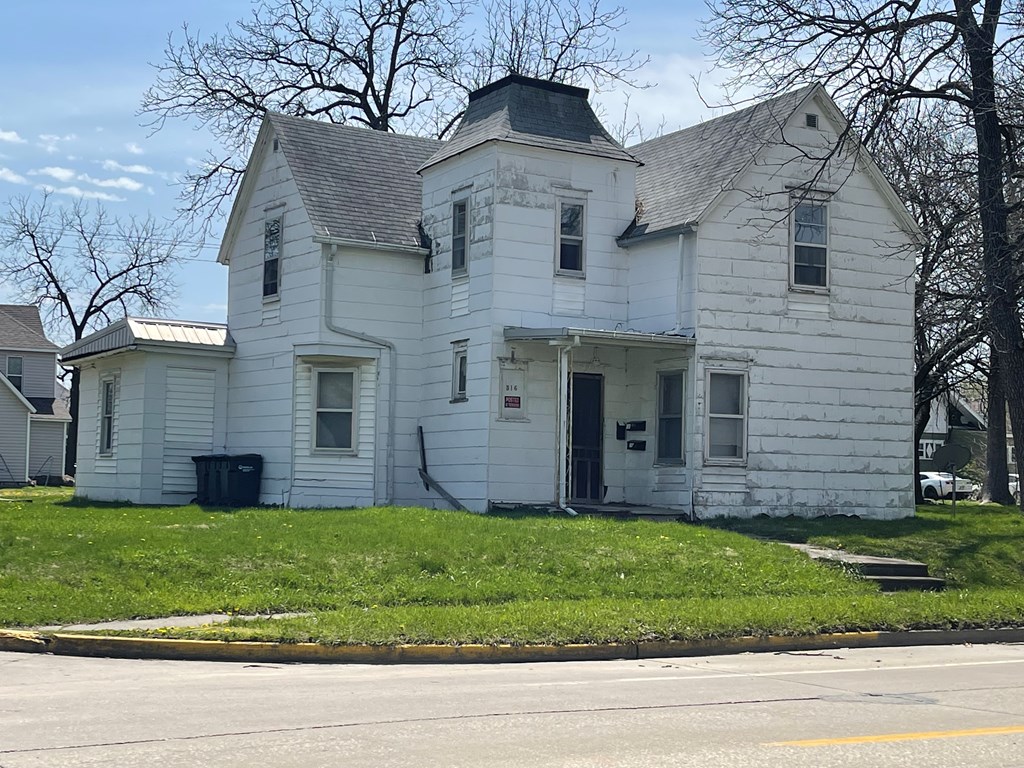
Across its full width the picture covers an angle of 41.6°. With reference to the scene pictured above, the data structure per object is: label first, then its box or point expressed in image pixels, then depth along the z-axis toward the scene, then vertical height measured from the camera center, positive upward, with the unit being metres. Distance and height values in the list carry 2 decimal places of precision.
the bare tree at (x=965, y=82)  21.66 +6.29
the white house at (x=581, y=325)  24.34 +2.53
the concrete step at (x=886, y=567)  18.66 -1.43
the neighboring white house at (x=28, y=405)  57.75 +1.79
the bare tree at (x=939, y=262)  23.38 +4.36
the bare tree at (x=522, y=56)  45.09 +13.65
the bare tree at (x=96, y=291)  60.69 +7.29
